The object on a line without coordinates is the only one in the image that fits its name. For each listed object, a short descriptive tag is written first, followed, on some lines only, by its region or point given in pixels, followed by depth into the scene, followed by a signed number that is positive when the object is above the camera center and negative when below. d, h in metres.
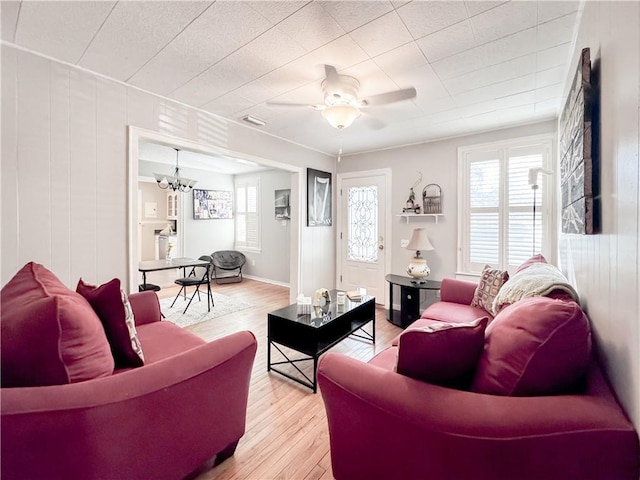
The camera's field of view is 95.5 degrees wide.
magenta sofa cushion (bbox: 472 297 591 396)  1.00 -0.40
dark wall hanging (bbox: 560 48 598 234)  1.30 +0.43
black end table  3.62 -0.78
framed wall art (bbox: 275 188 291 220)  6.00 +0.70
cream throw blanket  1.59 -0.28
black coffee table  2.37 -0.85
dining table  4.11 -0.41
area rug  3.97 -1.09
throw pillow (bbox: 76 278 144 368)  1.47 -0.44
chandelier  4.81 +0.94
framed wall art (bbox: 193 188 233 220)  6.33 +0.76
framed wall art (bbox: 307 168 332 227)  4.48 +0.63
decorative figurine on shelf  4.14 +0.51
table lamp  3.71 -0.25
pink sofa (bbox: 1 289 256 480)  0.97 -0.71
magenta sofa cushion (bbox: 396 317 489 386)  1.13 -0.45
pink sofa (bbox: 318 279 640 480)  0.87 -0.65
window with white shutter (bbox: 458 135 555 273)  3.34 +0.41
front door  4.57 +0.09
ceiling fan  2.15 +1.10
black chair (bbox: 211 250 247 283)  6.47 -0.60
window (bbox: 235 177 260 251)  6.68 +0.57
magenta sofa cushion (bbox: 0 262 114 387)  1.03 -0.38
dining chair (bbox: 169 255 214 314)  4.33 -0.68
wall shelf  3.98 +0.32
